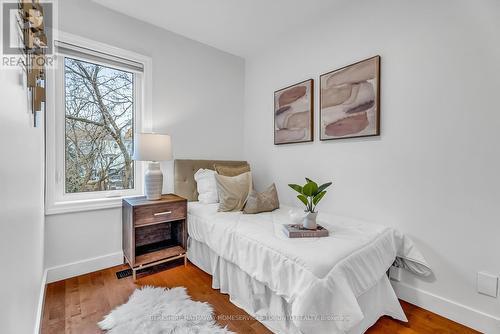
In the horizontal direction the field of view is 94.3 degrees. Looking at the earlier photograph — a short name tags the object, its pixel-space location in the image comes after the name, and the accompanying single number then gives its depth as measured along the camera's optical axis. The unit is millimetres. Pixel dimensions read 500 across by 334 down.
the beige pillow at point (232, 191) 2258
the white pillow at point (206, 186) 2526
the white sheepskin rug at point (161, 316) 1456
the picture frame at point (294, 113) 2424
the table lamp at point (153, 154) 2135
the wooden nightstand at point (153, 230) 2062
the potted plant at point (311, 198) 1611
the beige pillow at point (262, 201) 2184
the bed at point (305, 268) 1172
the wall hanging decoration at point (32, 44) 784
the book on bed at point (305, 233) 1559
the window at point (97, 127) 2176
